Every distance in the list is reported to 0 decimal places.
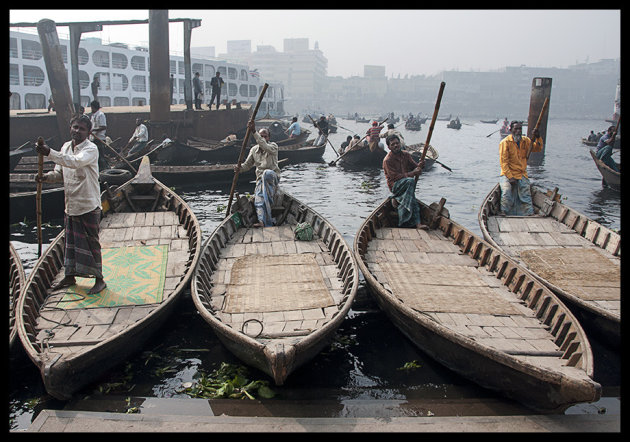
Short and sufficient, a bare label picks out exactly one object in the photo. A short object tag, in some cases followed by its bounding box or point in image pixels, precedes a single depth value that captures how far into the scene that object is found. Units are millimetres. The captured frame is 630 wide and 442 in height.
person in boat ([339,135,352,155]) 23000
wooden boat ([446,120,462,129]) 54594
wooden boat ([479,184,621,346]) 5484
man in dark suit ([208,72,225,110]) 23078
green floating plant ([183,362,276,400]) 4770
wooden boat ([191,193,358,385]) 4590
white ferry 33375
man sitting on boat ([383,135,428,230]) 8594
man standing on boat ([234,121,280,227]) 8690
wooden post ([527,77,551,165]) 21844
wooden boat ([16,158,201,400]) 4477
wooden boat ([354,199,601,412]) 4121
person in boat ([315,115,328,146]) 23947
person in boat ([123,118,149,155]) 16344
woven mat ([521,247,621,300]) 5863
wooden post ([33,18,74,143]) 17656
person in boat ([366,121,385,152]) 19453
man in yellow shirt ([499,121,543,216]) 9086
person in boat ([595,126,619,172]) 15170
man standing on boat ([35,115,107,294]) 5242
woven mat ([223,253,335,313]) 5570
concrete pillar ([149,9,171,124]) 18984
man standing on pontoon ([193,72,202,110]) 22812
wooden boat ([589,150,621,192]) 15078
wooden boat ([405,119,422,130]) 52209
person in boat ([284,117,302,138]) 24594
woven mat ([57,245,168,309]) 5652
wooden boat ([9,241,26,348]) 5650
